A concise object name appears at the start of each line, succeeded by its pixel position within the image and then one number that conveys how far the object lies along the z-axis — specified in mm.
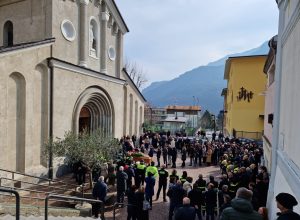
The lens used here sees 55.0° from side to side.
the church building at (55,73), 13398
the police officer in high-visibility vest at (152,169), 12490
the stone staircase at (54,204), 8789
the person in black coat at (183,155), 19775
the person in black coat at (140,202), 9688
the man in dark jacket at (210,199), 9672
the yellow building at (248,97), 32719
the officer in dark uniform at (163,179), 12498
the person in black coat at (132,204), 9797
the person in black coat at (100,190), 10578
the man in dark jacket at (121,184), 12007
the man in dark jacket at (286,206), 3635
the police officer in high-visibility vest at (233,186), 9501
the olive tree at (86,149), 13141
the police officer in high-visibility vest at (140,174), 13445
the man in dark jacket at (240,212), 4184
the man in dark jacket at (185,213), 7215
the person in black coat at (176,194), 9547
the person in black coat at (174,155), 19109
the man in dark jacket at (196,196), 9734
